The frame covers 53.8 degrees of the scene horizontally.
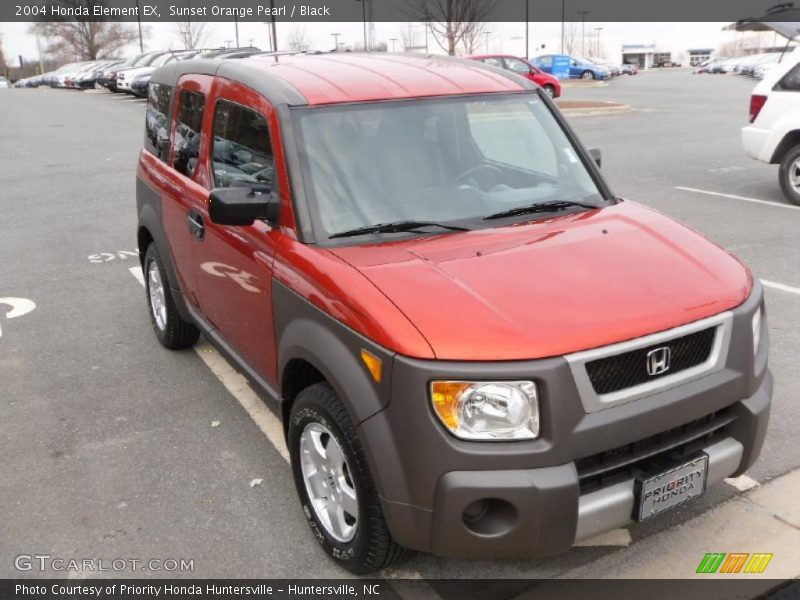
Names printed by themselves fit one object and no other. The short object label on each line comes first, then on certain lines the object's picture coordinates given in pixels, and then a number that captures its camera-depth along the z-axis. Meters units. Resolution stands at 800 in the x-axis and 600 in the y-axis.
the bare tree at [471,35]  39.19
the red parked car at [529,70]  24.86
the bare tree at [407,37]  66.88
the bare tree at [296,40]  58.44
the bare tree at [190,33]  65.70
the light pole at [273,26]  31.98
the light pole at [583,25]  100.12
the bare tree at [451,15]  35.19
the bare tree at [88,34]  69.88
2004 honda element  2.52
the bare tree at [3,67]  90.04
